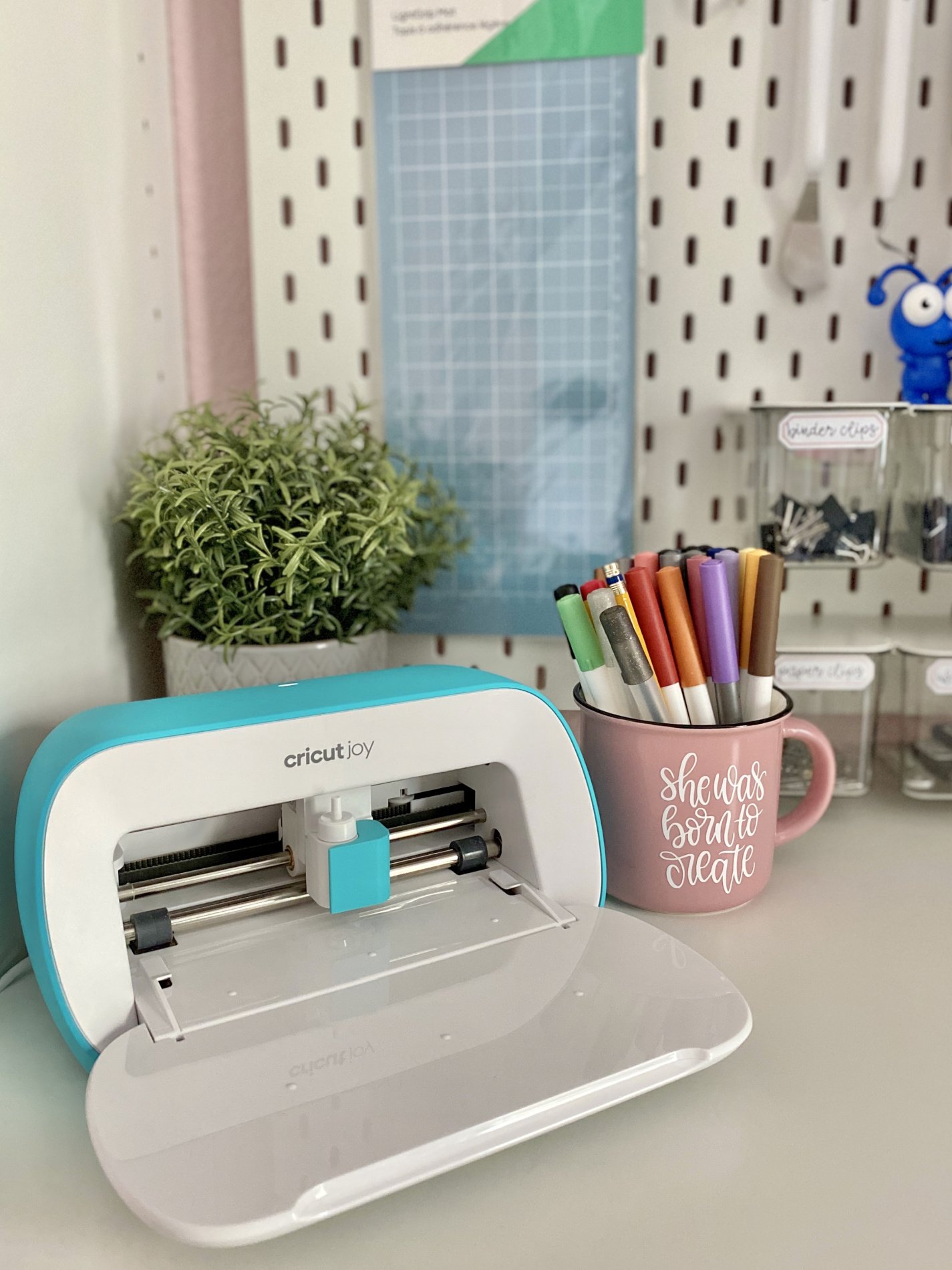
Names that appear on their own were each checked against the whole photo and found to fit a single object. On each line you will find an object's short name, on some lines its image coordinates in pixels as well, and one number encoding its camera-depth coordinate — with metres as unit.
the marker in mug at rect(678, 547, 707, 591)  0.64
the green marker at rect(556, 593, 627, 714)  0.62
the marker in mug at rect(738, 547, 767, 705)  0.63
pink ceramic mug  0.61
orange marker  0.61
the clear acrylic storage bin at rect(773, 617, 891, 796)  0.77
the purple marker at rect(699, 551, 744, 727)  0.60
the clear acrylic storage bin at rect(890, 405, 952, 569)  0.76
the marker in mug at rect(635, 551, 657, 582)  0.65
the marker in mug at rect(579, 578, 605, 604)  0.64
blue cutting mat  0.81
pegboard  0.82
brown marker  0.61
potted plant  0.67
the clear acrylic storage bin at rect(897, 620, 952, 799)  0.76
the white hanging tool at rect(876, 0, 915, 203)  0.78
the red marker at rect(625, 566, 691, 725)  0.61
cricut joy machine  0.40
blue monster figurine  0.78
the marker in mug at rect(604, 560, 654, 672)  0.62
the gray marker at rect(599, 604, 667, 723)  0.59
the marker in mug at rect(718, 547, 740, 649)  0.64
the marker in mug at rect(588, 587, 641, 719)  0.62
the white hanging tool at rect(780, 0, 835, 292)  0.79
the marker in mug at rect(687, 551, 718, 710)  0.61
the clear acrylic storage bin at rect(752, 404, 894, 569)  0.77
